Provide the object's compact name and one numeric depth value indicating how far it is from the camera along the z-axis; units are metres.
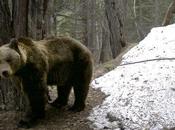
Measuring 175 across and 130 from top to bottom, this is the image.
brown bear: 6.50
